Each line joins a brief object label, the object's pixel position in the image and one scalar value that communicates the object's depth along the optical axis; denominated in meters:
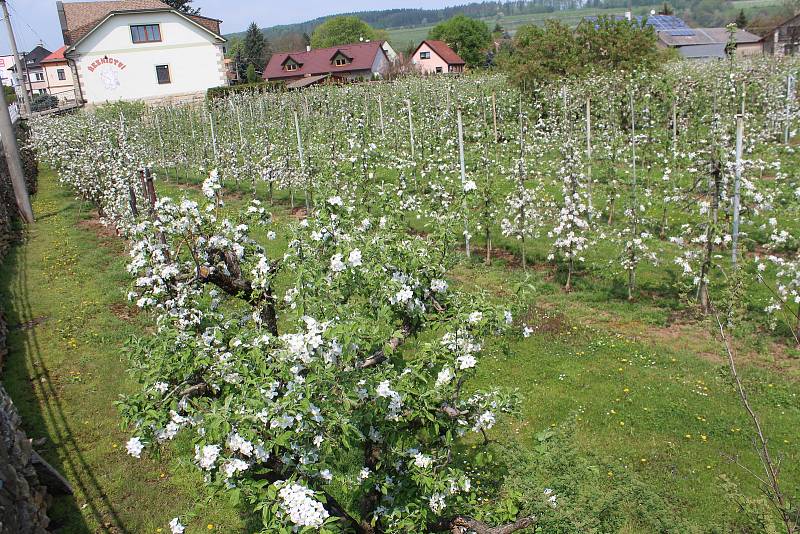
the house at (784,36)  44.08
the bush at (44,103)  47.44
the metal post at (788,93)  19.14
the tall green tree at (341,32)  102.25
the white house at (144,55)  42.09
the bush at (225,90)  41.53
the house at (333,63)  61.72
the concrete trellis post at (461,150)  12.91
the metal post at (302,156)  16.68
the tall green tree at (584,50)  23.73
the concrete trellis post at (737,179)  9.71
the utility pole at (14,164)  17.50
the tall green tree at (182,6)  65.44
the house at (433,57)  69.19
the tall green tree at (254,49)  79.62
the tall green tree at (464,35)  85.06
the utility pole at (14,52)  28.53
